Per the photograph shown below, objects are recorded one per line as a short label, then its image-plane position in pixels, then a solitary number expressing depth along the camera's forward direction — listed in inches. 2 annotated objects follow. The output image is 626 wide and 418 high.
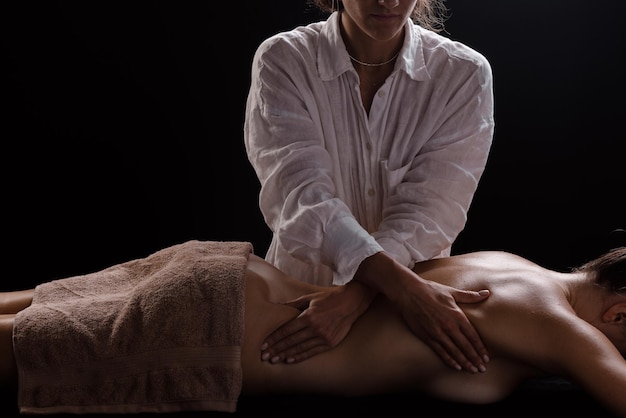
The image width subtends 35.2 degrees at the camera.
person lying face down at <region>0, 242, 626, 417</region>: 82.7
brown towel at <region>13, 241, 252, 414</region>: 82.2
